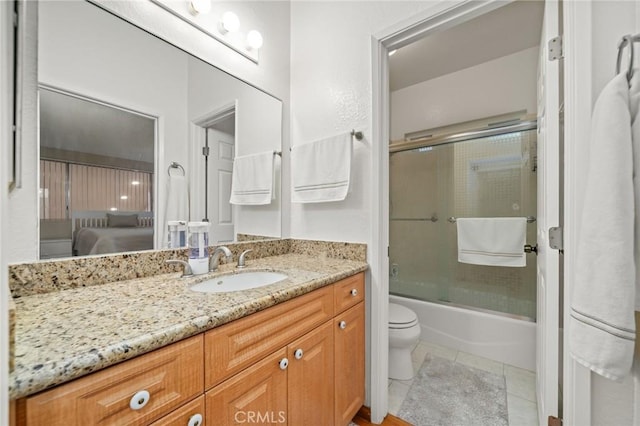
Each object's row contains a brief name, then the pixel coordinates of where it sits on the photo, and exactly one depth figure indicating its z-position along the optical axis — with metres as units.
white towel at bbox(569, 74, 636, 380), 0.68
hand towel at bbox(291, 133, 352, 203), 1.45
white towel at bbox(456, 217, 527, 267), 1.99
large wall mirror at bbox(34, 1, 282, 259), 0.90
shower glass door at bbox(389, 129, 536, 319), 2.09
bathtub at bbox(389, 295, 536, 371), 1.83
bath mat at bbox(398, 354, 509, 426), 1.37
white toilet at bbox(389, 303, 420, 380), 1.65
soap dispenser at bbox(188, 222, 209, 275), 1.13
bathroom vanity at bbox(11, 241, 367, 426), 0.46
